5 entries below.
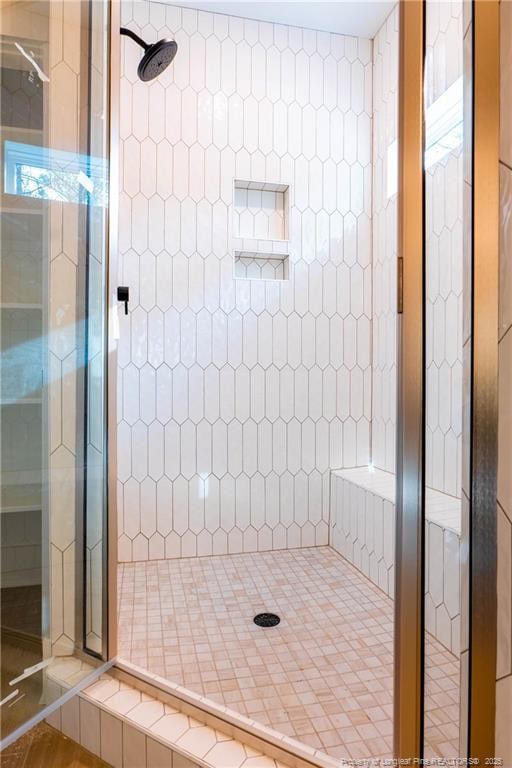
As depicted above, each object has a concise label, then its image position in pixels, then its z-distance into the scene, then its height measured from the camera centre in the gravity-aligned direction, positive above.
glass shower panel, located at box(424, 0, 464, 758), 0.69 +0.02
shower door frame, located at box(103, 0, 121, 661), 1.32 +0.12
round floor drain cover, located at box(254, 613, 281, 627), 1.64 -0.91
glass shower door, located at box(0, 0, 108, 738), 1.07 +0.09
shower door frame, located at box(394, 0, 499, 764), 0.61 +0.00
